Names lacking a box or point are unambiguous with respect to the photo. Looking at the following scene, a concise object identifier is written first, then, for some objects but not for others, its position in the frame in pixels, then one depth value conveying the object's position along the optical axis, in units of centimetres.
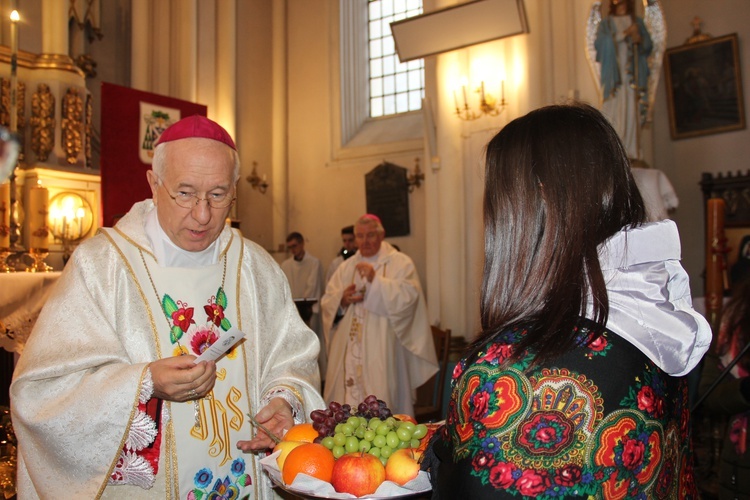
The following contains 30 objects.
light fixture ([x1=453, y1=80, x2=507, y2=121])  760
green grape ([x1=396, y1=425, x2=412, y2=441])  170
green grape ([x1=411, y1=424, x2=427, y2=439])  172
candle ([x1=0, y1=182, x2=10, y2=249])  602
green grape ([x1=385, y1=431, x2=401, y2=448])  168
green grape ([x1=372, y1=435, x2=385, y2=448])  169
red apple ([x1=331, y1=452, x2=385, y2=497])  152
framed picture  877
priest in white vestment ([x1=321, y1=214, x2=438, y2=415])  619
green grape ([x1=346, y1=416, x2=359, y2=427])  176
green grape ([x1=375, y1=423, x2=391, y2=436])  171
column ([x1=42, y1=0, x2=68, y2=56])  848
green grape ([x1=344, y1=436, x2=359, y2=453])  168
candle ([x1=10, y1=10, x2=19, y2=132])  454
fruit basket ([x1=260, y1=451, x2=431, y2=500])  151
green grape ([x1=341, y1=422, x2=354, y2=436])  173
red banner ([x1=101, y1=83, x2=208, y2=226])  830
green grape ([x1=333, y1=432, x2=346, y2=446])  170
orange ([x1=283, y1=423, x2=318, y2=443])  185
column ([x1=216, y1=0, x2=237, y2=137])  1088
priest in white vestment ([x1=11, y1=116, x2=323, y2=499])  192
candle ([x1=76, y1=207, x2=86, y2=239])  813
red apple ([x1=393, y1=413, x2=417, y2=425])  186
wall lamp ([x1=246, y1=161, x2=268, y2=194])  1142
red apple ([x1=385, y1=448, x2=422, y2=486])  157
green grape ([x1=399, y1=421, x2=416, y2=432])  173
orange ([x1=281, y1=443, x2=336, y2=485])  157
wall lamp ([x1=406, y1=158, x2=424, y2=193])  1068
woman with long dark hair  118
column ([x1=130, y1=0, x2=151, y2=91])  1052
